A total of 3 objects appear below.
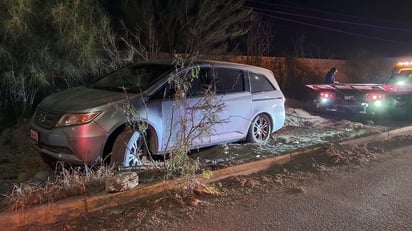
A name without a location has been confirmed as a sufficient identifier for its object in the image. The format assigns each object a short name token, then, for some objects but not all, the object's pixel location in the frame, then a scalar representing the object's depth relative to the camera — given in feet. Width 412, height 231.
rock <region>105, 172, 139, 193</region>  14.23
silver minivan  16.56
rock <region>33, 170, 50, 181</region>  16.33
